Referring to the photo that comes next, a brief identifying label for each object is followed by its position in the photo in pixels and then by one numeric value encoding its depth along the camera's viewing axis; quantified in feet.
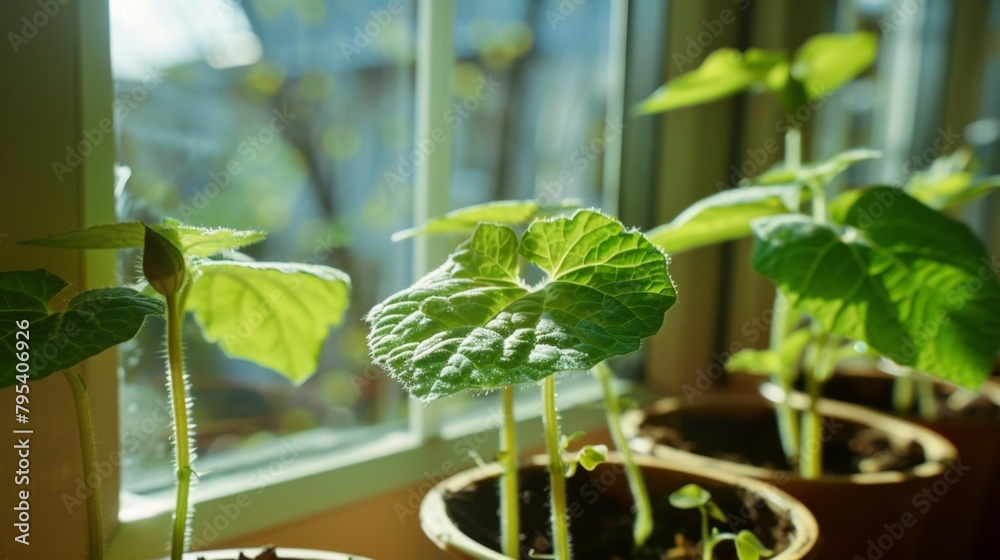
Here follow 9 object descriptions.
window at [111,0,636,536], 2.38
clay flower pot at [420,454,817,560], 2.15
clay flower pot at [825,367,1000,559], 3.26
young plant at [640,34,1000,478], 2.03
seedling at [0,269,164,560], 1.31
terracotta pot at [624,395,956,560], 2.48
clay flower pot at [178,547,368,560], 1.75
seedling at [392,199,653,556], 1.91
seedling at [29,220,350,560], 1.59
